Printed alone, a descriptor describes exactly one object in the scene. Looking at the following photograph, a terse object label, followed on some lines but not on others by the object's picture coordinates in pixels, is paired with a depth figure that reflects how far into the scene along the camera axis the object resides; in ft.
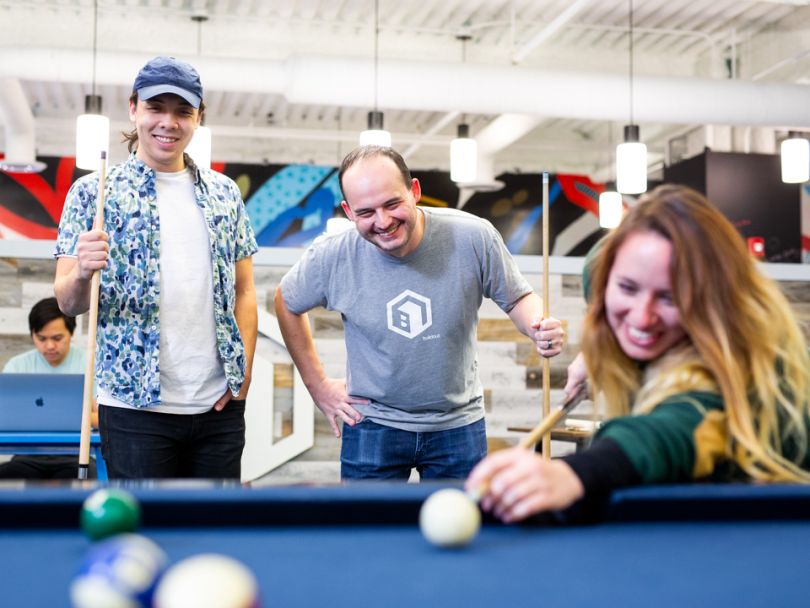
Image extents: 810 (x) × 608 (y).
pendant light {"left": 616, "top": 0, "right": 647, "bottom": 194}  17.67
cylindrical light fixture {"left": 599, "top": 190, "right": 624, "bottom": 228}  24.64
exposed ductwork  18.34
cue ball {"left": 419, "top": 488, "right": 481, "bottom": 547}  3.64
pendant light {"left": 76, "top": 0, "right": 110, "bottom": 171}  15.52
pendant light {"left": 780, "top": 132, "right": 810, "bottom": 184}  19.81
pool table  3.15
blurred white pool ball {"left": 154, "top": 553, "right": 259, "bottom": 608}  2.61
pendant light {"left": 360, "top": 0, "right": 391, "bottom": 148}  16.55
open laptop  12.44
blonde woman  4.03
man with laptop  12.26
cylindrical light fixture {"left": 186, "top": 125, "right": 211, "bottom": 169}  17.48
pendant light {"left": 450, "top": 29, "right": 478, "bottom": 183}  19.21
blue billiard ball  2.82
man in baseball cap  7.11
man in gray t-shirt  7.89
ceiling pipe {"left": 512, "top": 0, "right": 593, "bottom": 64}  19.56
